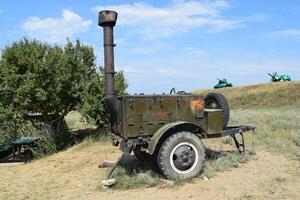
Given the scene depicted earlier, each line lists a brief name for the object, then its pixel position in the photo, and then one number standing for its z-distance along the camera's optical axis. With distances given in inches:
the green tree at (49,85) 533.0
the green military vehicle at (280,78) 1550.0
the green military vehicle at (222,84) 1543.8
